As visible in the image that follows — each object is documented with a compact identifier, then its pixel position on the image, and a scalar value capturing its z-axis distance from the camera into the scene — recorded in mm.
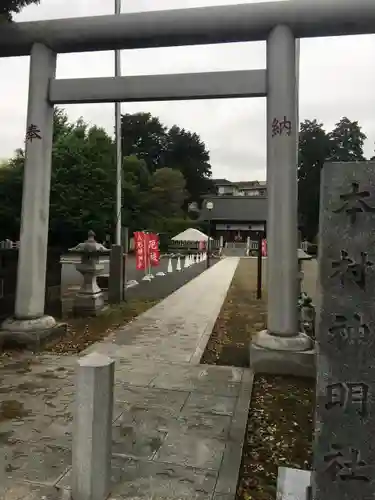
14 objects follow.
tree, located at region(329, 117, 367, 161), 50656
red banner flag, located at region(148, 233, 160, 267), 15031
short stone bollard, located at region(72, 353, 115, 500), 2561
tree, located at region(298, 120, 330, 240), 44438
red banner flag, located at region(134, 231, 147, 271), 13888
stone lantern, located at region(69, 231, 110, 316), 9203
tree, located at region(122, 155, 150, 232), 34031
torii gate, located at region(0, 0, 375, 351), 5250
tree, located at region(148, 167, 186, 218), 41000
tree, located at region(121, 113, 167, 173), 58188
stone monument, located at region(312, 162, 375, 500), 2166
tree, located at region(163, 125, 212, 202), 59312
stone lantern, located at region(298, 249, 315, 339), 6906
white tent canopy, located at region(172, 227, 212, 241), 34406
